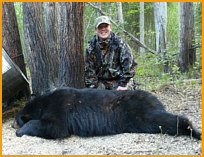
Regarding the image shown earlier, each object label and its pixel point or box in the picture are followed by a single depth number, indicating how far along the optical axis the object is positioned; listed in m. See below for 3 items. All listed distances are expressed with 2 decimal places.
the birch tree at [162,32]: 9.37
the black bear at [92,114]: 3.66
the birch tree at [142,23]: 16.17
